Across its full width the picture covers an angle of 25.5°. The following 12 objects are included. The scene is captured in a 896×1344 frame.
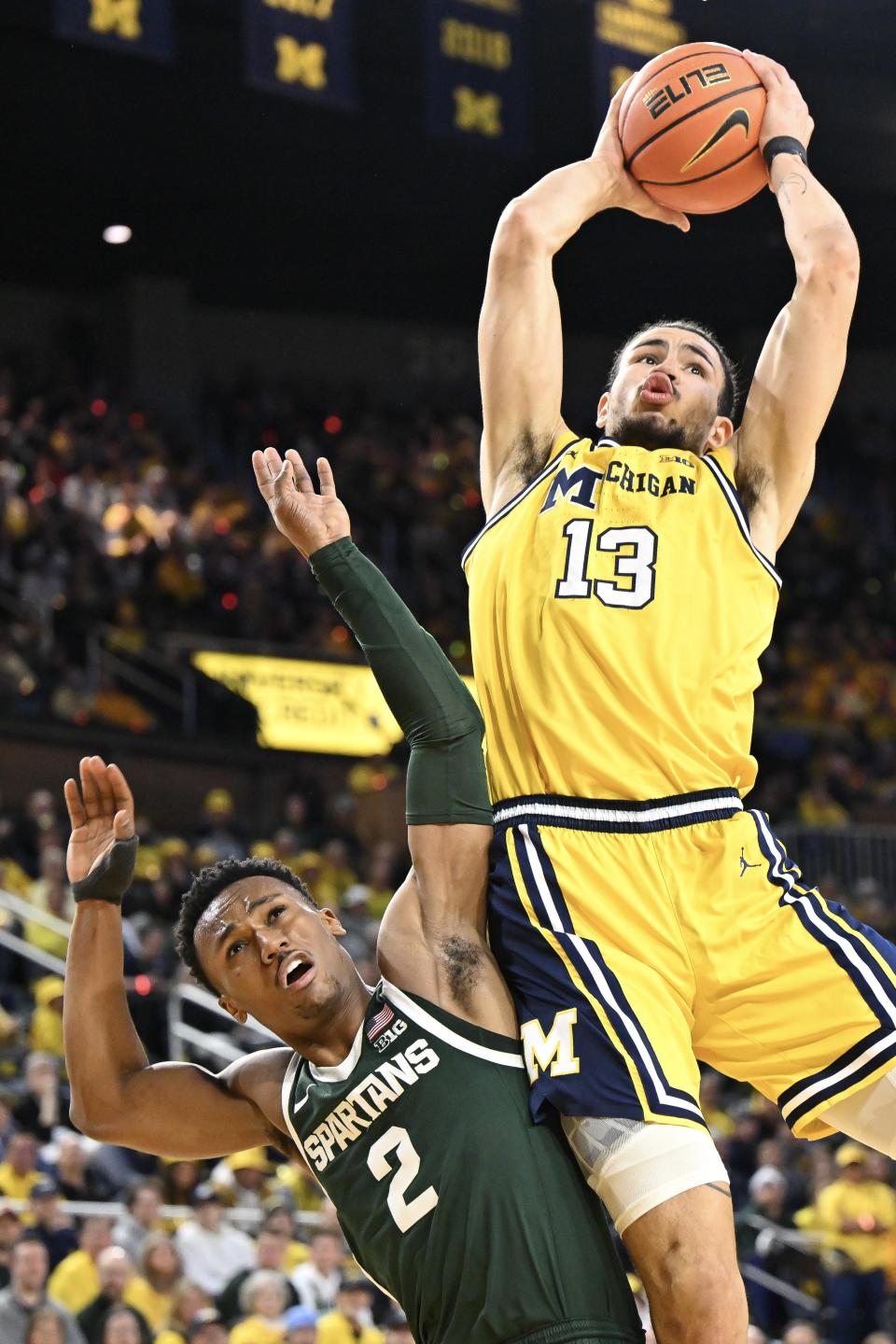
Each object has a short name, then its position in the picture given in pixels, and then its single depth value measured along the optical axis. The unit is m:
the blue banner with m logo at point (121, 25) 12.72
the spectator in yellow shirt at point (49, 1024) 10.87
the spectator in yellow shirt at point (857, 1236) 10.63
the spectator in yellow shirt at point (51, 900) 11.83
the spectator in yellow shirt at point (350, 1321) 9.05
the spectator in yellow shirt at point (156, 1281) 8.80
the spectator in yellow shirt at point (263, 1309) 8.78
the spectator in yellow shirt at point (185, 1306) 8.81
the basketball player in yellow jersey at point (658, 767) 3.68
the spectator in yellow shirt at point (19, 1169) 9.38
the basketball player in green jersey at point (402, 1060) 3.66
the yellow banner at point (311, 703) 17.55
